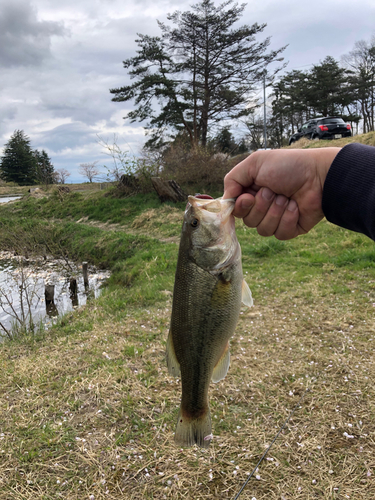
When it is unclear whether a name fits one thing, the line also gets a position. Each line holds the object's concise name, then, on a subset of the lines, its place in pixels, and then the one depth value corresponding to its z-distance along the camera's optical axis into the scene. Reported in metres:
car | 21.86
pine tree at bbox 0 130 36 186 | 46.78
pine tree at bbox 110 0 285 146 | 19.80
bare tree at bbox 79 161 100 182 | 39.16
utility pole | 20.50
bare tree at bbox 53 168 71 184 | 31.10
